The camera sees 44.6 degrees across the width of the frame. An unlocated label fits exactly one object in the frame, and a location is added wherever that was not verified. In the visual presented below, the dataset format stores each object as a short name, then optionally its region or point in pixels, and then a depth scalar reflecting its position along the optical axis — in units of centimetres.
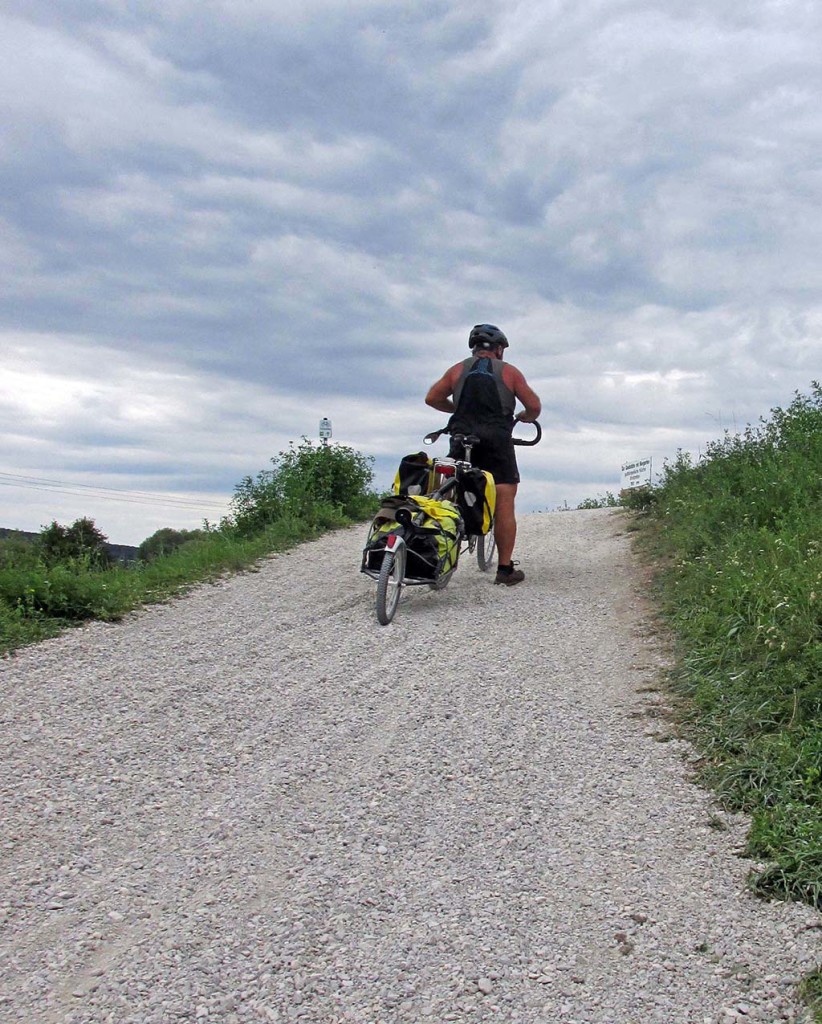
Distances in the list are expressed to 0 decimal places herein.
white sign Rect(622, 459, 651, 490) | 1453
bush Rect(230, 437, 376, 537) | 1399
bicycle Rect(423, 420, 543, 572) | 876
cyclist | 886
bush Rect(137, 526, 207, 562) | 1399
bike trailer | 791
